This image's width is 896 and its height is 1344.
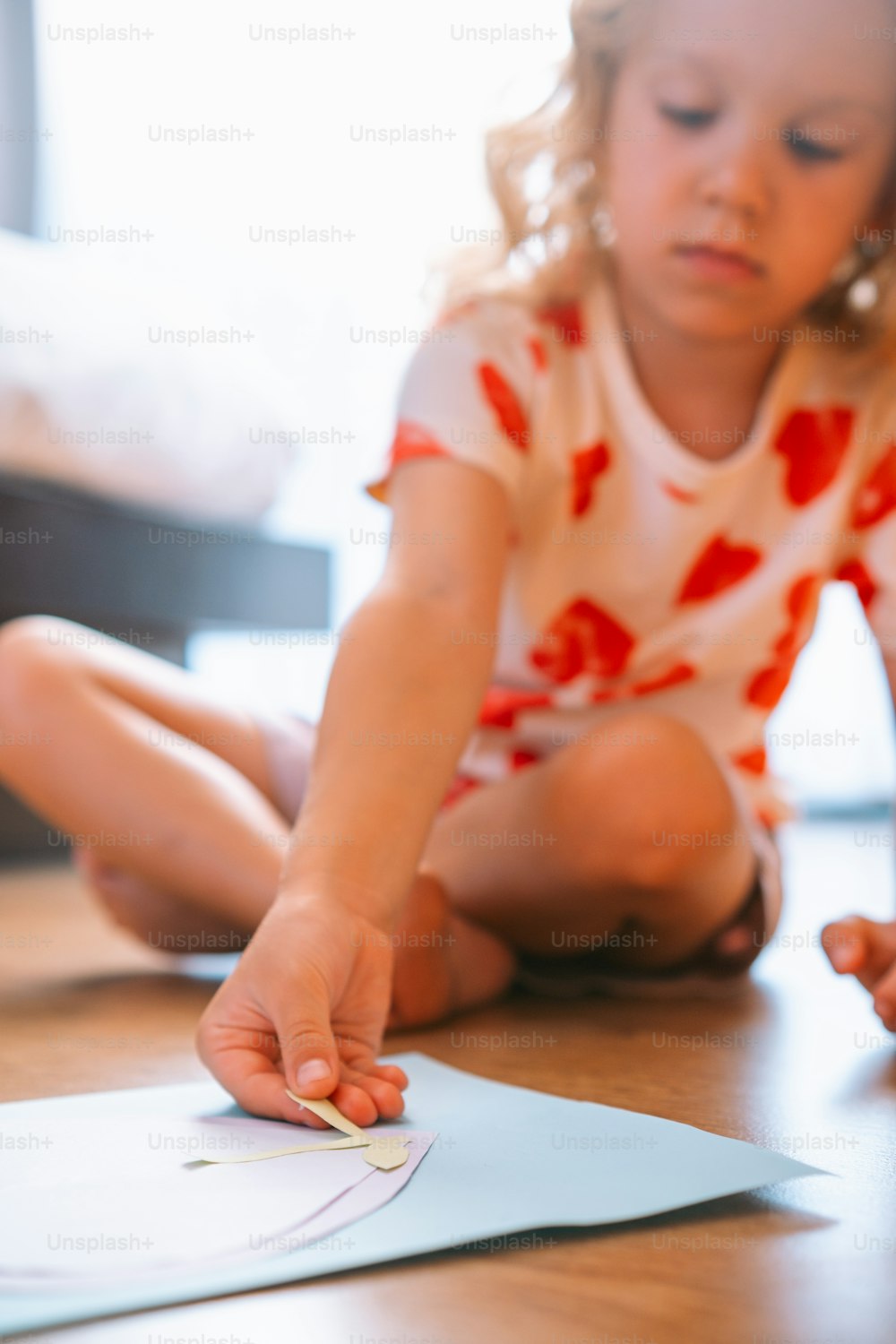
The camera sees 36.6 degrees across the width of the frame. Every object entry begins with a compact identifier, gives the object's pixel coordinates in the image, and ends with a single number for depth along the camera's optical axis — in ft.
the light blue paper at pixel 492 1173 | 1.15
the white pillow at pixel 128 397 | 4.61
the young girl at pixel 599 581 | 2.36
